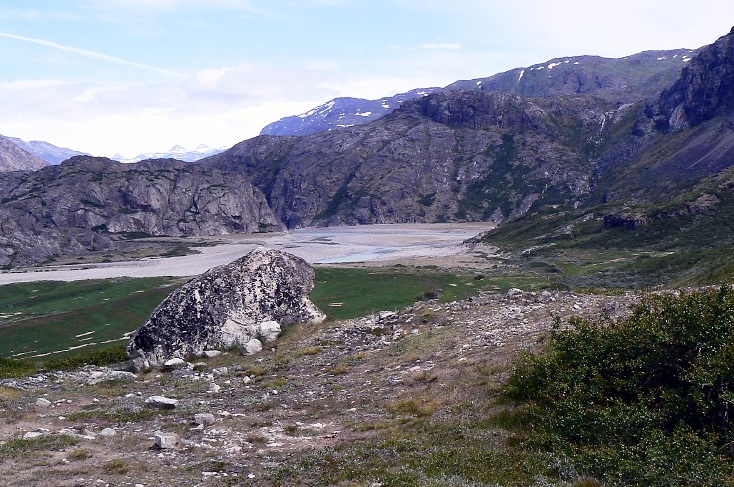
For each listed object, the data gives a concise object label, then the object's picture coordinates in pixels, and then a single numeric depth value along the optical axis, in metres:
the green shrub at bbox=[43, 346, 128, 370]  32.84
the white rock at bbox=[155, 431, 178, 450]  15.55
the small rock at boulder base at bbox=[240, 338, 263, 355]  31.92
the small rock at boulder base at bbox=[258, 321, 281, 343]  33.66
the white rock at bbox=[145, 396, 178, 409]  20.98
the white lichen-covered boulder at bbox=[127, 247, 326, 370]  32.47
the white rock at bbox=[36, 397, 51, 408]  21.72
